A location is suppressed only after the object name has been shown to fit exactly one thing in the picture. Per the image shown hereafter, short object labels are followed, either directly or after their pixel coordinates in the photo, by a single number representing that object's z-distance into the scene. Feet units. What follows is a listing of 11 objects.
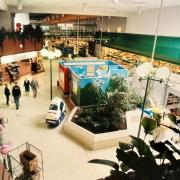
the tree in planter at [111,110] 24.11
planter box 22.44
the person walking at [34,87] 37.37
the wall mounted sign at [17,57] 44.75
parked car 26.68
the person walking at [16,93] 31.12
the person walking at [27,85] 37.25
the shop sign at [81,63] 42.72
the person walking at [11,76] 45.54
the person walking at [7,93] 32.48
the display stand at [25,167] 15.06
